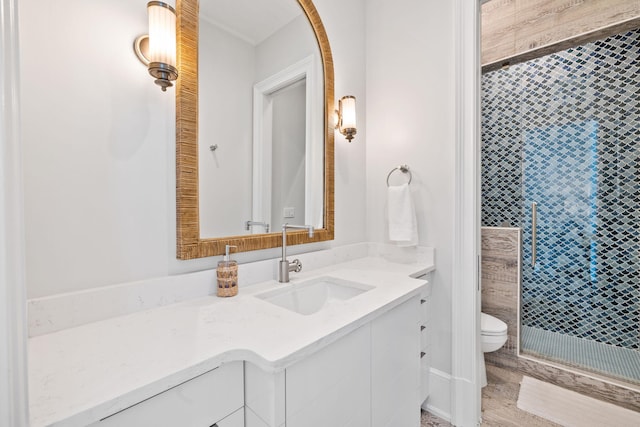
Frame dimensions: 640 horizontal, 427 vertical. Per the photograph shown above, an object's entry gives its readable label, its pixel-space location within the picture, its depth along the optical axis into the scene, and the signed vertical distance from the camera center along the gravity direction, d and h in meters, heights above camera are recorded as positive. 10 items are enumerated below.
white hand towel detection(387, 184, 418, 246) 1.69 -0.03
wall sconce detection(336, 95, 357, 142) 1.70 +0.55
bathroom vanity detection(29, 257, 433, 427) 0.61 -0.35
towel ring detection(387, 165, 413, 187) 1.78 +0.26
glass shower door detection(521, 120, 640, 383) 2.21 -0.34
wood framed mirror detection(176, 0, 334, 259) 1.11 +0.24
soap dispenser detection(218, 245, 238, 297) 1.16 -0.25
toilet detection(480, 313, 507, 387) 1.84 -0.78
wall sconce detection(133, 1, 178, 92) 0.96 +0.56
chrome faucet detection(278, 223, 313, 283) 1.36 -0.24
